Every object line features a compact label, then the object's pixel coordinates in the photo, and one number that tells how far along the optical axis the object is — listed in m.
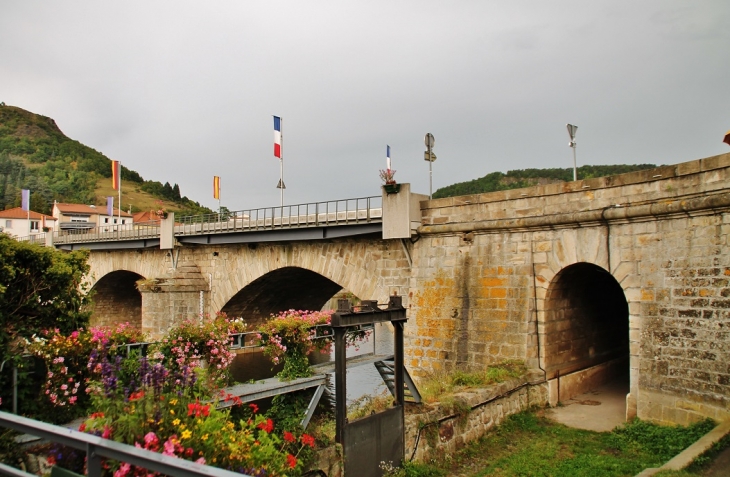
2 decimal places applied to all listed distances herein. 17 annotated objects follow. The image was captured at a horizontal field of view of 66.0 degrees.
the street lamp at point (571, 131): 14.69
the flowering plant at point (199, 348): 8.35
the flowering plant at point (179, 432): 4.20
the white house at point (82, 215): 85.34
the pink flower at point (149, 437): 4.04
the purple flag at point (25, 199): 56.18
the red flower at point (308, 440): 6.70
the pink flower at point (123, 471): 3.79
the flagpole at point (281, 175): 25.14
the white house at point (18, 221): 80.27
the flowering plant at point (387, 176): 15.35
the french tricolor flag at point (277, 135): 26.50
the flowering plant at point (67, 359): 6.94
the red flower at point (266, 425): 5.34
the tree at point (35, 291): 7.41
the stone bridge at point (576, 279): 9.91
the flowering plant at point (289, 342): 9.63
